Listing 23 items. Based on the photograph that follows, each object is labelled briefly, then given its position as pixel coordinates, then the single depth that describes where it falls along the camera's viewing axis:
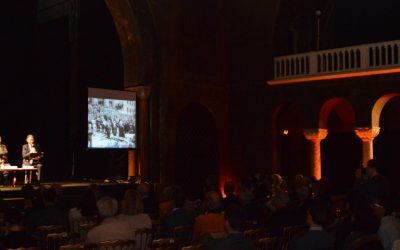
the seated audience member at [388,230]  5.04
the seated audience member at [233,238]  4.67
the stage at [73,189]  11.08
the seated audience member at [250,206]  7.22
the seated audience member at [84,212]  6.22
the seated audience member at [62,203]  7.34
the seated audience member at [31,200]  7.03
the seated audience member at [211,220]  5.93
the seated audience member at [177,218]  6.44
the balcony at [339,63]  13.31
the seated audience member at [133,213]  6.07
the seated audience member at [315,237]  4.87
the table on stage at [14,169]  12.06
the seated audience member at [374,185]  8.72
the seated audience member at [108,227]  5.08
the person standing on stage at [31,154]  12.86
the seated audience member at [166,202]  7.78
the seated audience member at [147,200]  8.04
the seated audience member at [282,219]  6.44
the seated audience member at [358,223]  4.99
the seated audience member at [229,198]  8.18
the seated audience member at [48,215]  6.64
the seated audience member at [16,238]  4.68
